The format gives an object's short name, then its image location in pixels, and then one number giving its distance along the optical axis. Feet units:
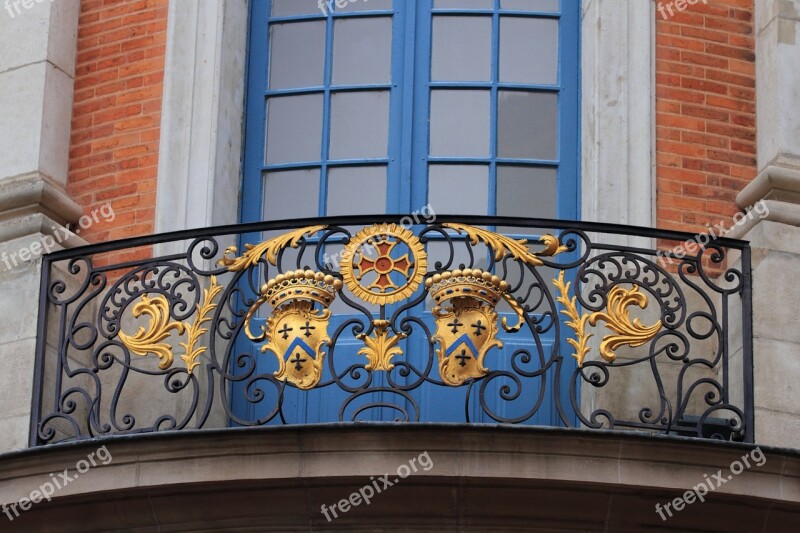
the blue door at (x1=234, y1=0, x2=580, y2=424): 42.91
